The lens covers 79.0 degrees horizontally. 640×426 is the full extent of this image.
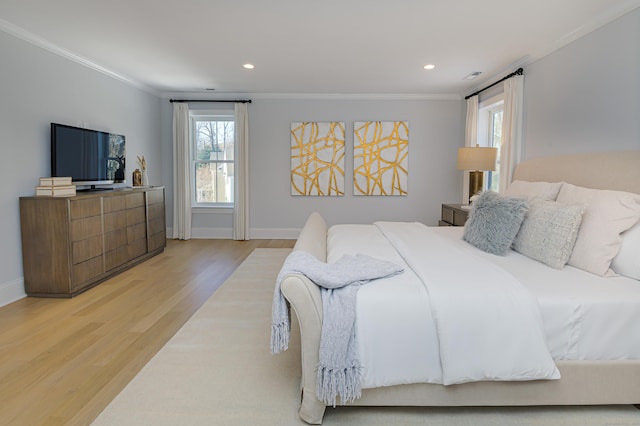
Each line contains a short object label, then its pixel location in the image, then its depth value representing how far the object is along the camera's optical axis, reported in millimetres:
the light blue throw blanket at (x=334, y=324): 1734
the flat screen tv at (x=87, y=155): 3945
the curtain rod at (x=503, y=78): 4391
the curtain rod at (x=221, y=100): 6469
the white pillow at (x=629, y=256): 2152
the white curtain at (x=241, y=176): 6492
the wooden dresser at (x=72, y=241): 3607
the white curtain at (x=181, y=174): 6527
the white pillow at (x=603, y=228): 2240
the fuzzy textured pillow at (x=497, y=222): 2719
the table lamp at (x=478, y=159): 4723
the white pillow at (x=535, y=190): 3058
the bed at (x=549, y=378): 1781
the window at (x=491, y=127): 5344
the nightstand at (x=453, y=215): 4614
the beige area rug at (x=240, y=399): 1862
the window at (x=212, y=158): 6762
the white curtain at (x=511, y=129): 4422
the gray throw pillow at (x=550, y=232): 2375
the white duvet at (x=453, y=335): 1753
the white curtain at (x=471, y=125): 5732
